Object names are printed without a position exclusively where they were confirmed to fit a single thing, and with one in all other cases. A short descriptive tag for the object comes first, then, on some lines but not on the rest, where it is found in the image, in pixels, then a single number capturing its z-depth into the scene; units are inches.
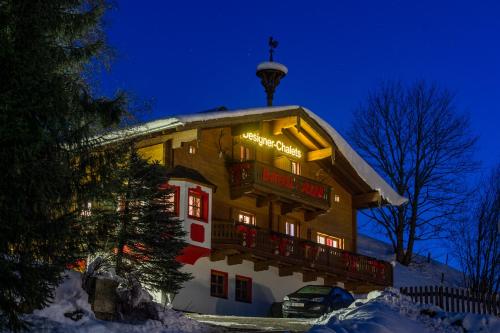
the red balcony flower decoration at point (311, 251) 1395.2
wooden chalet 1220.5
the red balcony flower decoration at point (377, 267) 1536.7
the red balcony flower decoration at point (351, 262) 1486.2
